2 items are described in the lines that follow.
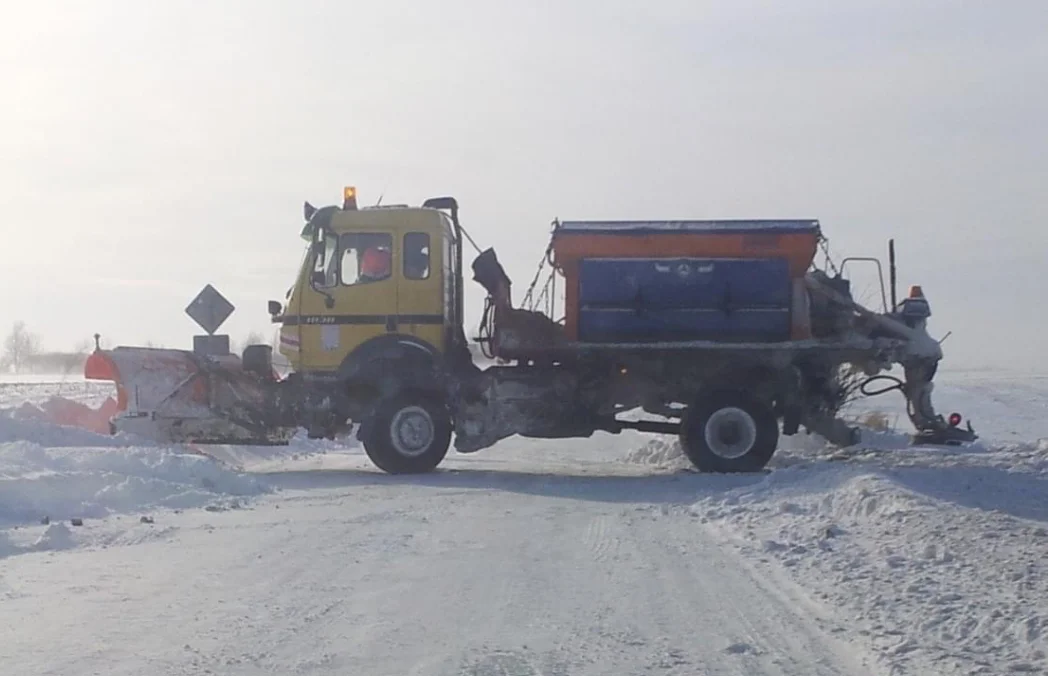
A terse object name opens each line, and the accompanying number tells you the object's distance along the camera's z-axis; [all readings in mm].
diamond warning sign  21922
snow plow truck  17562
